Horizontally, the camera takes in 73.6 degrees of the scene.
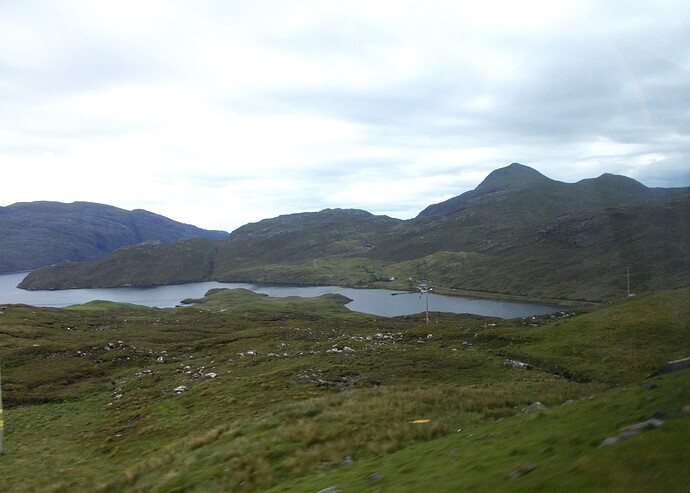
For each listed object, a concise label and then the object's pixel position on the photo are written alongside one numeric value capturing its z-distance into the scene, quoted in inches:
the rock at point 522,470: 449.7
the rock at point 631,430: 456.4
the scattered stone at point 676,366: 800.9
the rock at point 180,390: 1521.9
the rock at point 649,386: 689.4
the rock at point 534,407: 858.1
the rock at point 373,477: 574.7
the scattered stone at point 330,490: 555.8
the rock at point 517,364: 1589.6
